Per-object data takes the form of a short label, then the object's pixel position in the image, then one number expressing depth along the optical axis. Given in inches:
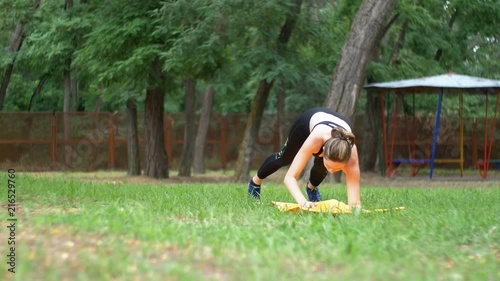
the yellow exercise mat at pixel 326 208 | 332.5
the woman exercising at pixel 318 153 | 319.9
